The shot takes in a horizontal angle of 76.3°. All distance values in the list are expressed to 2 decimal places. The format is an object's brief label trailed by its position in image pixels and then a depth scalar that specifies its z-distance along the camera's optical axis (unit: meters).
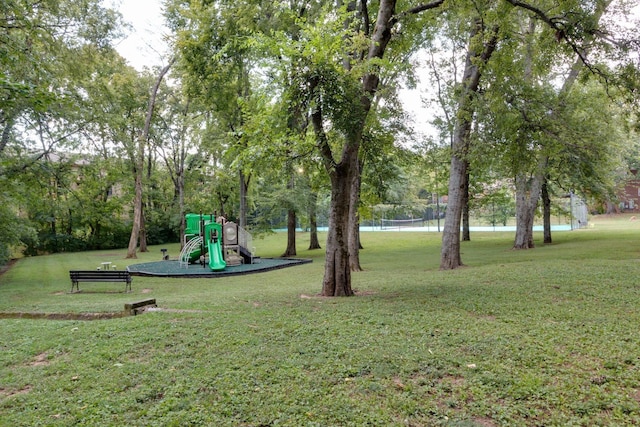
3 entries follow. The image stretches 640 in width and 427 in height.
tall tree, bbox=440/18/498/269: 11.82
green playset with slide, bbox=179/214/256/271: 17.48
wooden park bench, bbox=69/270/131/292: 11.24
